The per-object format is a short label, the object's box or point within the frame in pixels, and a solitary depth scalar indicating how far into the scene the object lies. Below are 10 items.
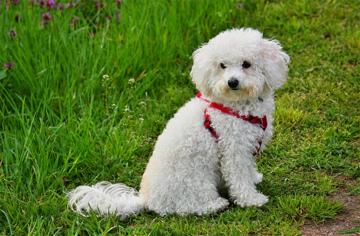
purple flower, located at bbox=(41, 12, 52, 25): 9.12
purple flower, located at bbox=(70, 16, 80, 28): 9.60
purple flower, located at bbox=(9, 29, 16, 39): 8.73
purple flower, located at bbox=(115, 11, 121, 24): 10.18
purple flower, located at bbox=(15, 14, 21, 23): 9.12
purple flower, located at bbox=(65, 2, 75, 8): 9.63
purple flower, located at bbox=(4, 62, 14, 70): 8.36
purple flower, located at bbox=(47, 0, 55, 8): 9.32
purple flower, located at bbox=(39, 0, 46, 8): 9.29
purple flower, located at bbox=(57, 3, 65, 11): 9.57
